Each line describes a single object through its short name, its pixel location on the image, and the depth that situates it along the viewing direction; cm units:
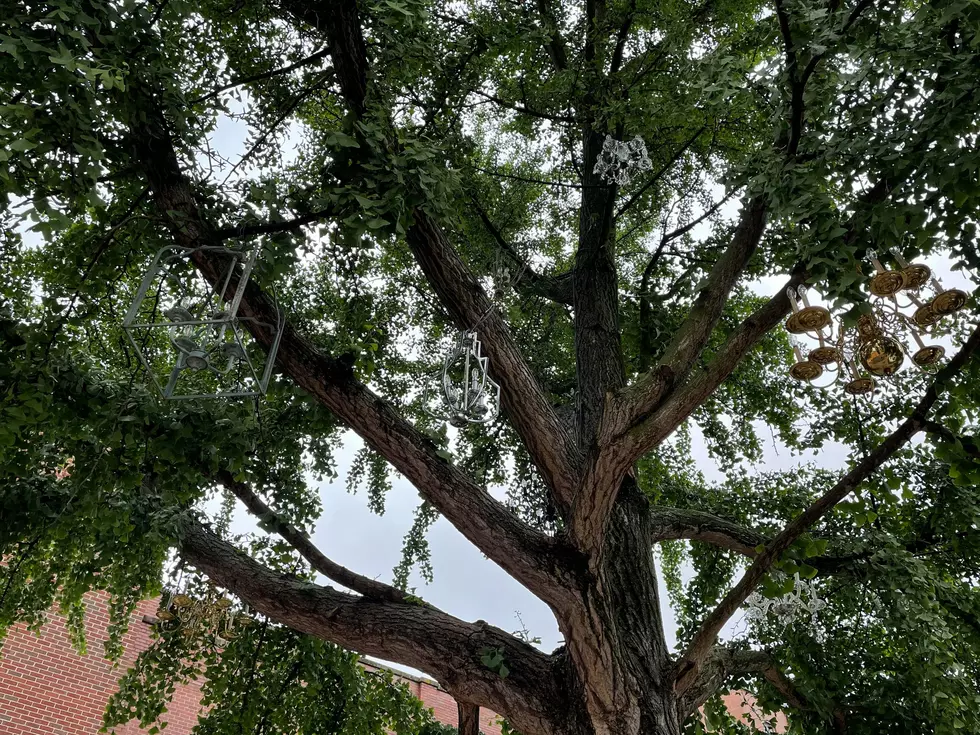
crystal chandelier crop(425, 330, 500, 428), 354
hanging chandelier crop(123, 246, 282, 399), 277
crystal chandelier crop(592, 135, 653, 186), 526
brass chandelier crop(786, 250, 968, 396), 258
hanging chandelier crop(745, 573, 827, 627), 458
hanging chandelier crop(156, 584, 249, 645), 571
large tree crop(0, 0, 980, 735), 296
